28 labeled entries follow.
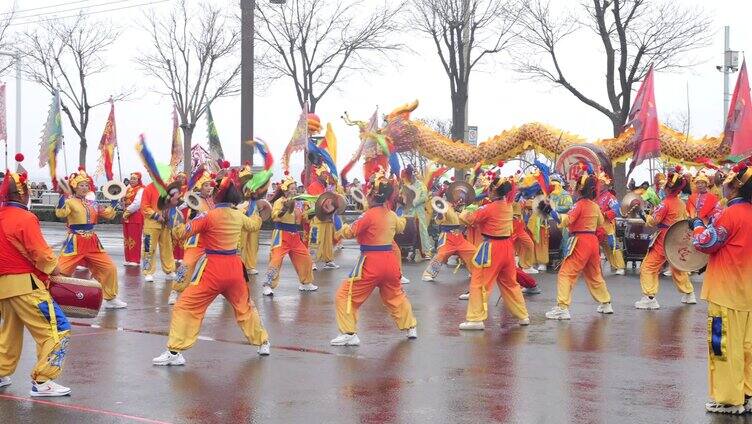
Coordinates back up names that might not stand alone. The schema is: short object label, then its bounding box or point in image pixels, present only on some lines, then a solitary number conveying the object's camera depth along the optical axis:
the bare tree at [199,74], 36.50
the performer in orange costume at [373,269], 9.59
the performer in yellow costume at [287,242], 13.82
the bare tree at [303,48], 32.22
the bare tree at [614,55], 27.42
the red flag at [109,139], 18.06
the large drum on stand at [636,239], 17.62
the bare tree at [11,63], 35.25
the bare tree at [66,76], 37.16
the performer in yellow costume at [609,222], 14.64
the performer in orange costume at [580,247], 11.58
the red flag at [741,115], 19.62
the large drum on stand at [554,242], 18.27
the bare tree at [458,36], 29.14
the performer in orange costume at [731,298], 6.77
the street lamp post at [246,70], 20.34
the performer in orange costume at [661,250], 12.69
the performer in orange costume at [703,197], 12.33
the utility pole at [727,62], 29.58
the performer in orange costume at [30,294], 7.16
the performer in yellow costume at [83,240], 11.76
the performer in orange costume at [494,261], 10.71
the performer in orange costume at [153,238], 15.16
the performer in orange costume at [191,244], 9.02
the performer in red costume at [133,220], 15.73
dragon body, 21.70
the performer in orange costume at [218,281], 8.44
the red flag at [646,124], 20.91
